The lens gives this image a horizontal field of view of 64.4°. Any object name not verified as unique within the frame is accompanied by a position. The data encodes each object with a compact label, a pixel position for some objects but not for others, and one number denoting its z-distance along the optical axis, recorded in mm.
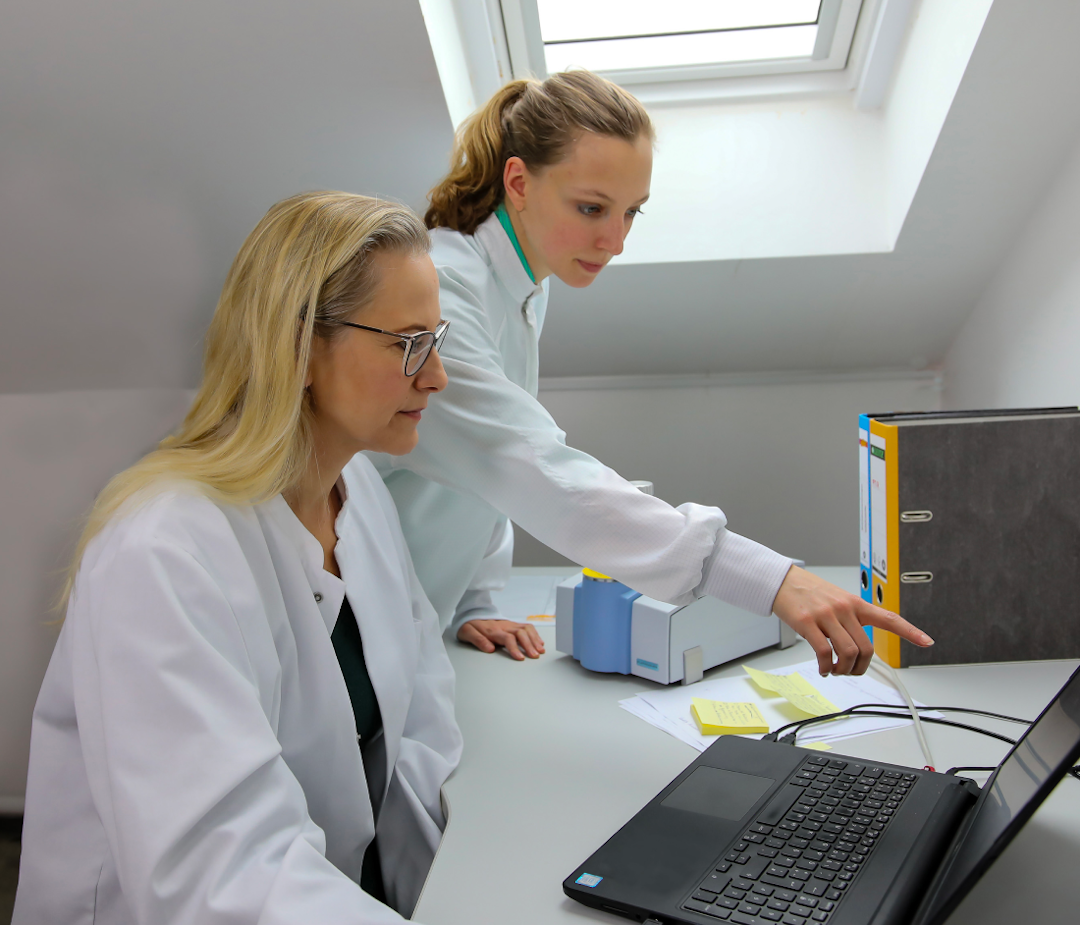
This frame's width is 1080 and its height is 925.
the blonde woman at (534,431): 936
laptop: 625
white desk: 690
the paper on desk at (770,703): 1019
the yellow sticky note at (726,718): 1018
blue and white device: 1166
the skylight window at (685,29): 1857
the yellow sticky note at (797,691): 1080
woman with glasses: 617
